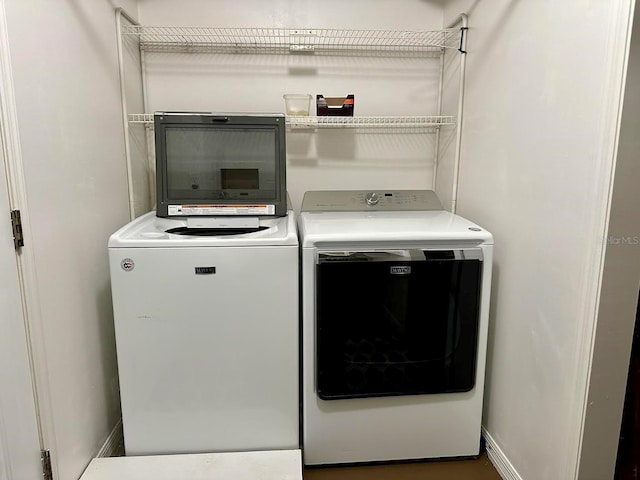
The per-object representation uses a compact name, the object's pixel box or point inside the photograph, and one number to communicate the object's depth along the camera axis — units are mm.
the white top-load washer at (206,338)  1714
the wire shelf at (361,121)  2301
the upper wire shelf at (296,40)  2393
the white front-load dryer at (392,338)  1766
